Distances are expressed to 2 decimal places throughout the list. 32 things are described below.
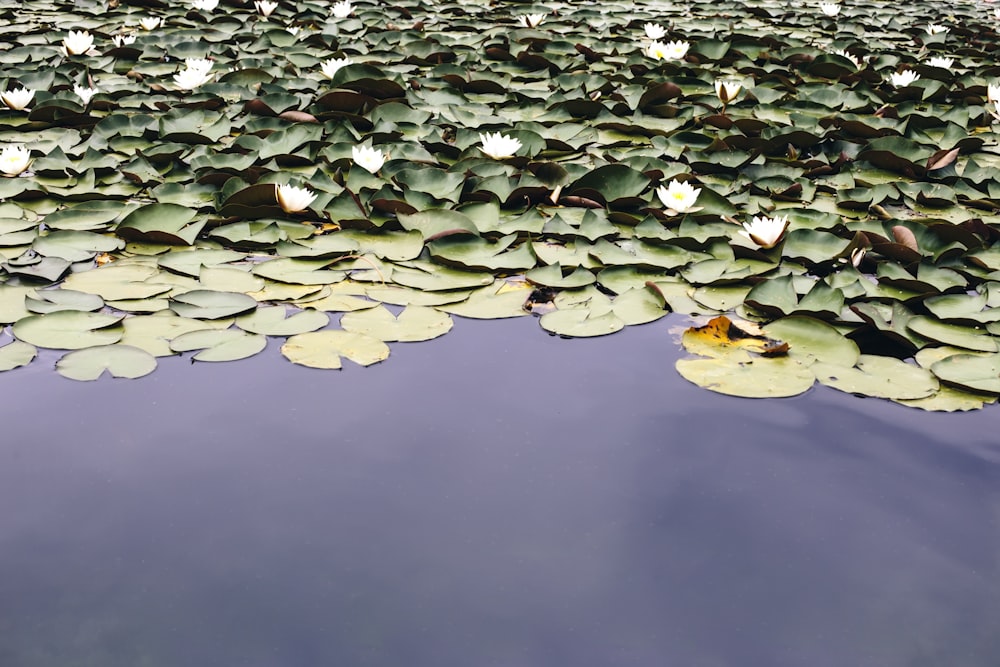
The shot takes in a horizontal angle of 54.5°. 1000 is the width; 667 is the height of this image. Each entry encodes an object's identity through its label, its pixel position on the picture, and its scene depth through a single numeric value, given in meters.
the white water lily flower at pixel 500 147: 3.48
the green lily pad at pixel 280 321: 2.48
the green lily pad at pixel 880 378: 2.30
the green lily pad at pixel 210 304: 2.52
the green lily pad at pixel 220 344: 2.36
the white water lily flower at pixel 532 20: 5.66
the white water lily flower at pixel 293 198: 3.03
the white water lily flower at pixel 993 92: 4.21
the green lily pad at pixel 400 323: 2.49
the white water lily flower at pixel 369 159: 3.31
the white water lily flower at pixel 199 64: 4.40
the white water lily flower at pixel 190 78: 4.25
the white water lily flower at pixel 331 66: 4.46
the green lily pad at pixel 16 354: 2.27
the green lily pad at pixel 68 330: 2.36
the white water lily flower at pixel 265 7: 5.85
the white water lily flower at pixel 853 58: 5.23
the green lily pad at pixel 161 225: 2.91
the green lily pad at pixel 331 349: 2.36
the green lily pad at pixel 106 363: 2.26
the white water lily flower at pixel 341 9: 5.95
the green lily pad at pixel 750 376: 2.31
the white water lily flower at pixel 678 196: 3.17
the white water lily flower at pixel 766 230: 2.91
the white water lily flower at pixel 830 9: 6.63
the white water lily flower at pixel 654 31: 5.43
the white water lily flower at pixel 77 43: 4.88
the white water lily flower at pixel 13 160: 3.30
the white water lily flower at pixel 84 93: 4.03
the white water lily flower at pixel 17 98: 3.93
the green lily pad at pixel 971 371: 2.30
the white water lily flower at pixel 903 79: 4.61
